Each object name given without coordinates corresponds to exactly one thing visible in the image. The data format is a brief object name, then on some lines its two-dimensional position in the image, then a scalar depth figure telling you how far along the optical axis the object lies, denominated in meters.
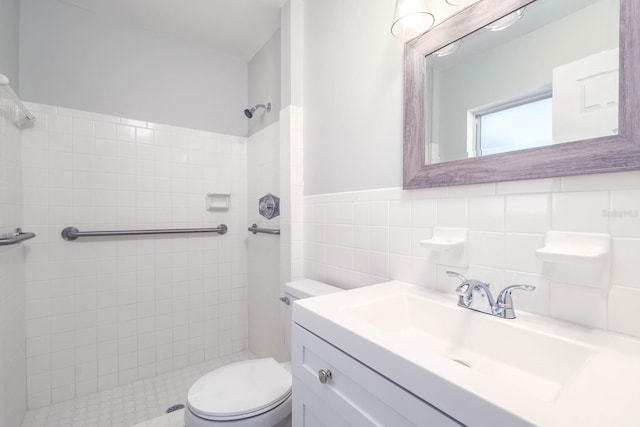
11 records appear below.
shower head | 1.87
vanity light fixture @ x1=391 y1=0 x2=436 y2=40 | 0.88
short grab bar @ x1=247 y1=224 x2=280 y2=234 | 1.72
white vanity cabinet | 0.48
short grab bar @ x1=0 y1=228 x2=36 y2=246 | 1.07
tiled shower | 1.51
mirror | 0.60
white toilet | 0.96
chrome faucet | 0.70
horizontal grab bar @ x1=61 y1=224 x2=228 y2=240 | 1.54
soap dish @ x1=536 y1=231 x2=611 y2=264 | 0.57
